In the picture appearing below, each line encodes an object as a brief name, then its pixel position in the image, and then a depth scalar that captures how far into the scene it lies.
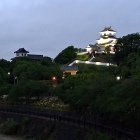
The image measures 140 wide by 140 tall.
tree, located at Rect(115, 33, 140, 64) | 87.12
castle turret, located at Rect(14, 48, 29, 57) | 129.38
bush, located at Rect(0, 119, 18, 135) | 43.90
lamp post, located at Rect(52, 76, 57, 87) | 68.55
